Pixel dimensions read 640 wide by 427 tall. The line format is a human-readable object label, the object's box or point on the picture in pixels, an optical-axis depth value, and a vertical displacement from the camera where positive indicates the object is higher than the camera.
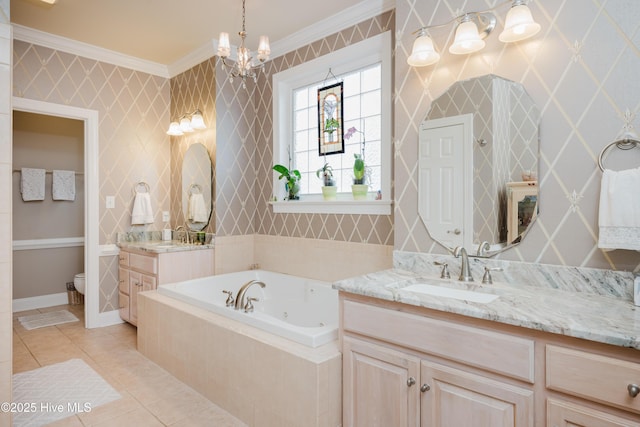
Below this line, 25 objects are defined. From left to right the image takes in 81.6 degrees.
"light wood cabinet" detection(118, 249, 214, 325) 3.32 -0.55
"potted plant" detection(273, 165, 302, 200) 3.39 +0.30
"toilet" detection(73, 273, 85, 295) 4.18 -0.80
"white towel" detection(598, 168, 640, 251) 1.48 +0.00
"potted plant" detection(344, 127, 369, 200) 2.89 +0.25
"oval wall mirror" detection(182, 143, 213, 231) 3.68 +0.25
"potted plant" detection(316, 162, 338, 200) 3.14 +0.22
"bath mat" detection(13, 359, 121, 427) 2.20 -1.19
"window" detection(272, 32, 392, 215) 2.77 +0.78
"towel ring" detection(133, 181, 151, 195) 4.00 +0.28
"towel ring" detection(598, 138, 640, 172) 1.53 +0.27
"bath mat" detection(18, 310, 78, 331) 3.82 -1.15
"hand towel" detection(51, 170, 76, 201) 4.58 +0.33
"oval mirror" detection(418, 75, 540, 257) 1.83 +0.24
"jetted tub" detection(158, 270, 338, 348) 2.88 -0.69
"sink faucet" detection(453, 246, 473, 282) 1.93 -0.31
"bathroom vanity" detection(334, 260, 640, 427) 1.14 -0.54
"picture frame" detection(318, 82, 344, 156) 3.18 +0.79
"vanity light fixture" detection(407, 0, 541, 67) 1.72 +0.89
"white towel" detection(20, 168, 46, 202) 4.36 +0.33
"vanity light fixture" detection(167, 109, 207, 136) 3.63 +0.88
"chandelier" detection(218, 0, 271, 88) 2.17 +0.95
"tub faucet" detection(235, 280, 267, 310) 2.39 -0.57
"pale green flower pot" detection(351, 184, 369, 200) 2.91 +0.16
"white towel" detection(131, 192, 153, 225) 3.91 +0.02
